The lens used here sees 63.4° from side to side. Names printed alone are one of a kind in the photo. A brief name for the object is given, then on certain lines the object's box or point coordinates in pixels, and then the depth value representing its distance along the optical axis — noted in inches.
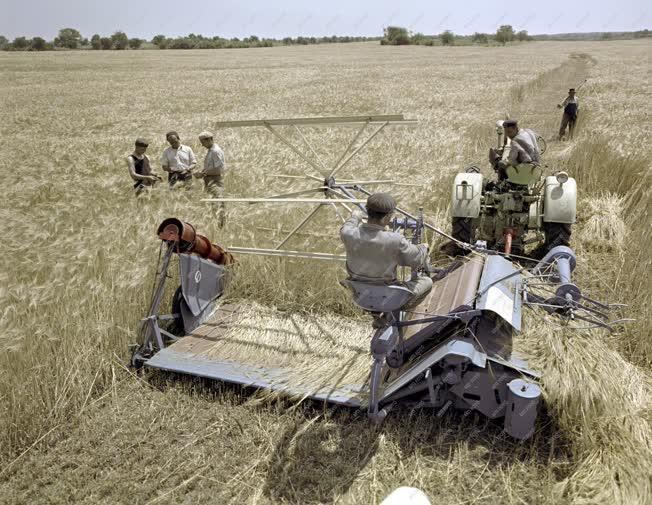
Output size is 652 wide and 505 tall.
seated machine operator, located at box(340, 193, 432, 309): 118.0
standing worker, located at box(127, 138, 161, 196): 272.2
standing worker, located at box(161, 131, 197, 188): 278.5
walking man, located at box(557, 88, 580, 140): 462.3
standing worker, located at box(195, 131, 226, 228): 261.7
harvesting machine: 121.2
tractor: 219.0
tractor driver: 218.2
